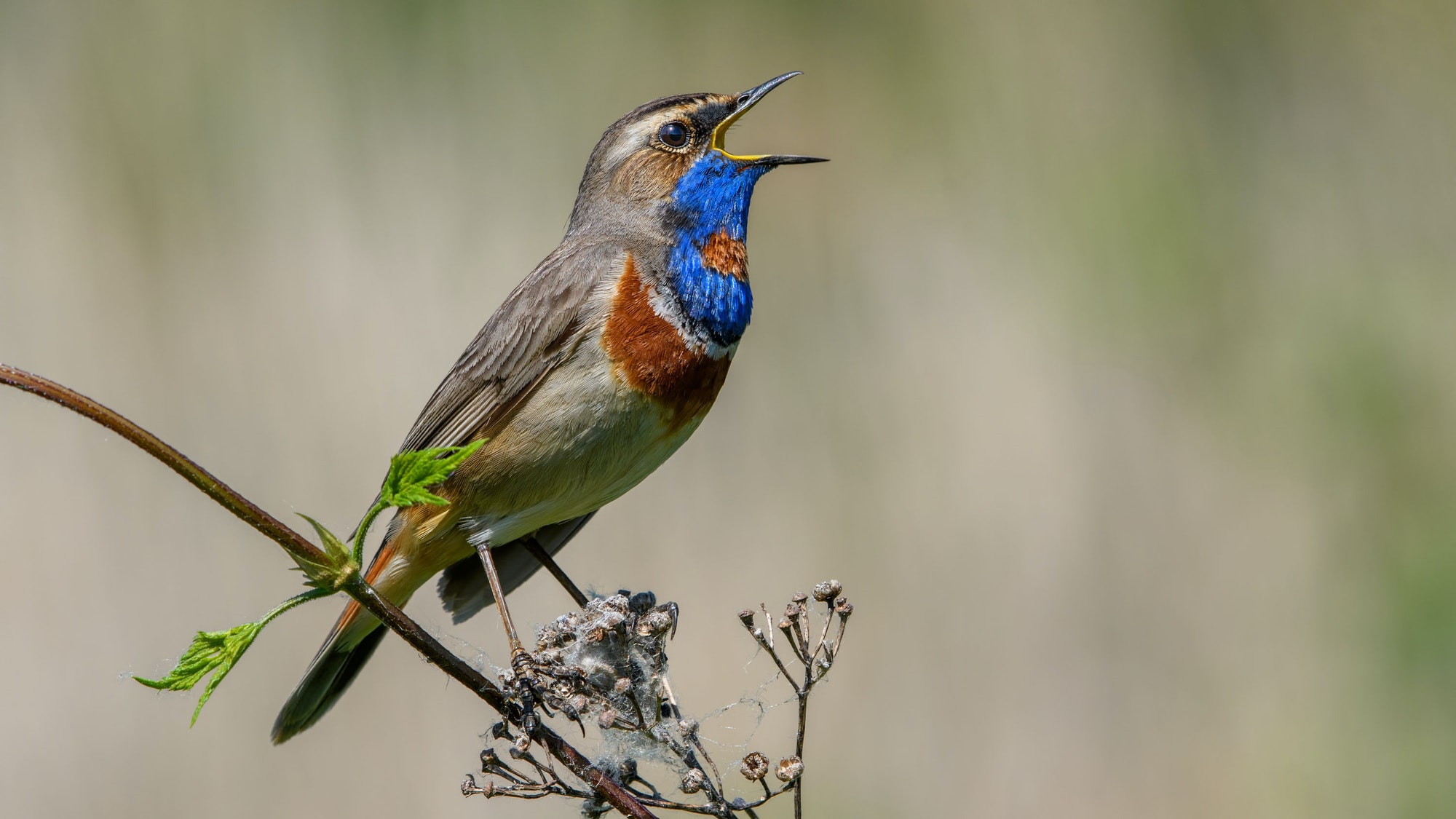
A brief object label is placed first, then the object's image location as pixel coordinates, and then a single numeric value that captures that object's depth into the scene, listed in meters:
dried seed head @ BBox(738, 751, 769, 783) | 4.40
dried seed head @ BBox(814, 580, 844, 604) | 4.64
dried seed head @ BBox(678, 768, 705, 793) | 4.27
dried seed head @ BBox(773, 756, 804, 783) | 4.11
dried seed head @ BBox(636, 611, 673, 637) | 4.99
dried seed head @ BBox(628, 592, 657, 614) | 5.51
